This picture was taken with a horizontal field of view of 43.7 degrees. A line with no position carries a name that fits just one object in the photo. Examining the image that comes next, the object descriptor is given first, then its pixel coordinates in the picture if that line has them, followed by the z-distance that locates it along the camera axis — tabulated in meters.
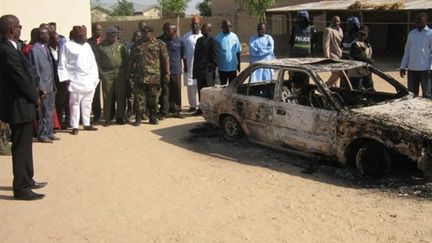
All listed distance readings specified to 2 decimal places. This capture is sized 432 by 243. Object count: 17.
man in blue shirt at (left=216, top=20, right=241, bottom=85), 10.17
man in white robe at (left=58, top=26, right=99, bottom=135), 8.96
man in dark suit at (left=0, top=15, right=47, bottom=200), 5.61
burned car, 5.98
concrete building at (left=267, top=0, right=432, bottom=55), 20.36
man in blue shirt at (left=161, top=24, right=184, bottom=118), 10.30
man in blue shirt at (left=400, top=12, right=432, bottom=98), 8.86
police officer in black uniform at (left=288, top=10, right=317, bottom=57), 10.10
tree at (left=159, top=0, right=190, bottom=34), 40.53
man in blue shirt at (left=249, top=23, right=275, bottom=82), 10.38
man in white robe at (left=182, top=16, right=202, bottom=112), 10.59
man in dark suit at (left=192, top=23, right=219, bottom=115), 9.95
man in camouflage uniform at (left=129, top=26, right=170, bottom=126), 9.49
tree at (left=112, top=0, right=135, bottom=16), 61.97
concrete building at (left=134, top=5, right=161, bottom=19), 69.50
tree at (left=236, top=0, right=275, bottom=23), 28.59
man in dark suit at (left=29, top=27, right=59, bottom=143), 8.30
